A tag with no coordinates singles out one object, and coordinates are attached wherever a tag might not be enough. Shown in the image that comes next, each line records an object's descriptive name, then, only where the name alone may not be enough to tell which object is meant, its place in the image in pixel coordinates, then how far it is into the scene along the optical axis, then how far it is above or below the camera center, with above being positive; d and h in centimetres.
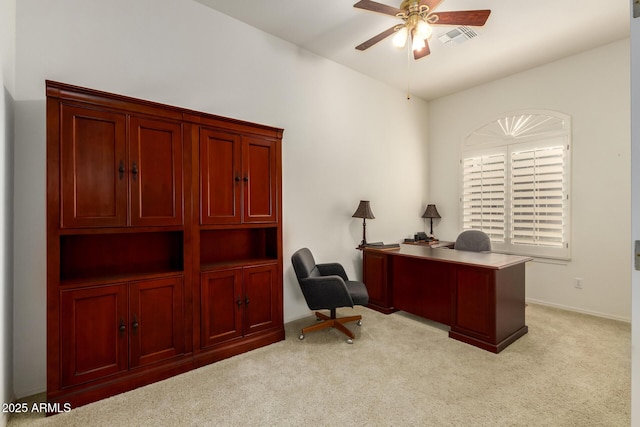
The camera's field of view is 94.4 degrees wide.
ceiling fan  243 +166
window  409 +40
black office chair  295 -86
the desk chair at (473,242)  404 -45
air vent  336 +205
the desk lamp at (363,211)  414 -2
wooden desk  288 -90
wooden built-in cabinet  203 -27
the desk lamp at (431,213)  534 -6
